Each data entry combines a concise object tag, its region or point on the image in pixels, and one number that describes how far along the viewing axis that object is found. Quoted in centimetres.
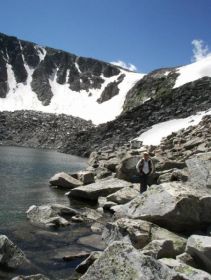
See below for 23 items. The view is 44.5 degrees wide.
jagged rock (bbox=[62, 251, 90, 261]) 856
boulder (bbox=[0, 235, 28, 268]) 763
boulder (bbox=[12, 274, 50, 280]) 624
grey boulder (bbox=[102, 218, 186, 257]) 879
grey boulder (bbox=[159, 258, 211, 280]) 604
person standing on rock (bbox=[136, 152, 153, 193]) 1413
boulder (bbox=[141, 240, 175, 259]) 798
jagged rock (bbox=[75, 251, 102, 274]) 777
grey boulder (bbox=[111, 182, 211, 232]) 990
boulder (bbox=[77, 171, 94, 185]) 1841
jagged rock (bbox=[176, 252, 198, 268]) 753
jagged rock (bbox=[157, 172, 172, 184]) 1514
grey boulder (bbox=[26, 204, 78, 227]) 1124
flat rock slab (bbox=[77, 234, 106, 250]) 953
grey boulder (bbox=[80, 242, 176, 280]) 530
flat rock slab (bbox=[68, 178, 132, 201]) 1547
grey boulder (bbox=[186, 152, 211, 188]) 1204
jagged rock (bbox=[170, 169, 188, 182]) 1372
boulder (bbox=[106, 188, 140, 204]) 1368
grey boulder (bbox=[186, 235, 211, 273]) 725
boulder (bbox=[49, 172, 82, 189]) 1856
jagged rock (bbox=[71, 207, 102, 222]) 1200
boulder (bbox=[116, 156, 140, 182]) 1744
